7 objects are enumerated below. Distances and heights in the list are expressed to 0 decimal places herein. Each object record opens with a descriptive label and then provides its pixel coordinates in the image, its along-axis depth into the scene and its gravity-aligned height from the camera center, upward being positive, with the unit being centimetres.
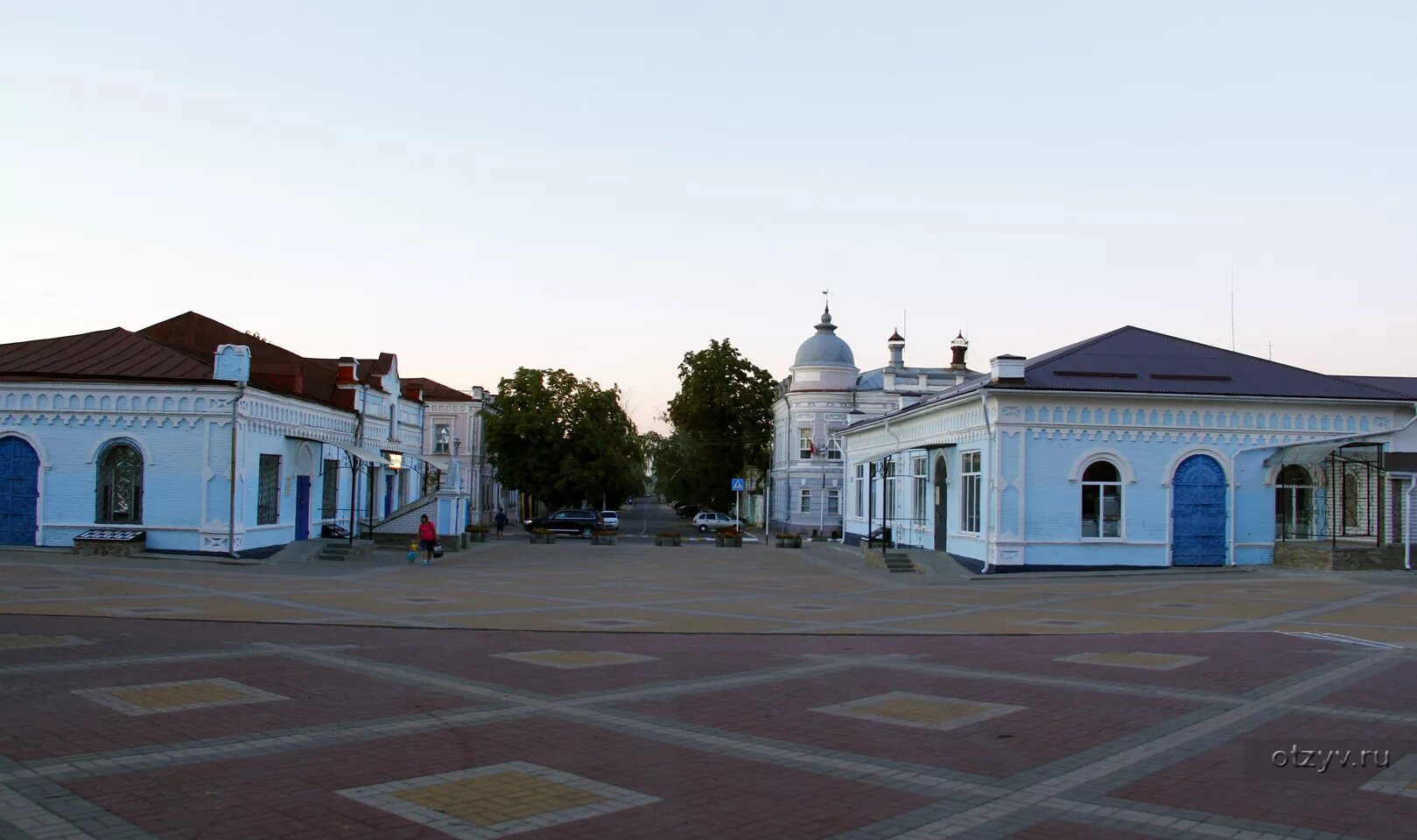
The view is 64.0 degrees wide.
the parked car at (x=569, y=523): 5556 -234
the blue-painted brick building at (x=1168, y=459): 3080 +67
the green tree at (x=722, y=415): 6925 +388
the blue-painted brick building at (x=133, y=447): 3044 +63
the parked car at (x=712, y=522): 6531 -256
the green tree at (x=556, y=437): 5884 +202
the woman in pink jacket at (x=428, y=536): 3441 -188
